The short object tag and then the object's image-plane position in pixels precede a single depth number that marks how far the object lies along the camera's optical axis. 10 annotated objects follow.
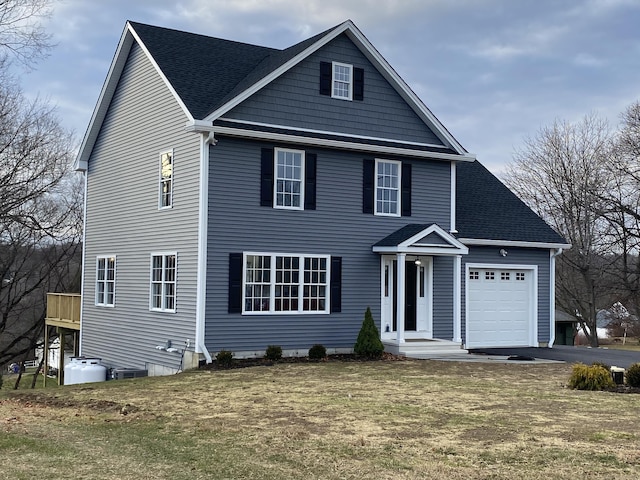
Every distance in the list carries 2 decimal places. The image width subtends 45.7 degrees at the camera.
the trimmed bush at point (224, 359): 16.97
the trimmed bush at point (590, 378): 13.32
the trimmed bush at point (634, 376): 13.51
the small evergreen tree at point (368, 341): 18.44
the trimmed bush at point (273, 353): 17.78
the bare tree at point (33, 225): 28.85
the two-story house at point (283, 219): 17.88
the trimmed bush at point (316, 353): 18.33
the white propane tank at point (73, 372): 20.75
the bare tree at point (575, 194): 38.94
